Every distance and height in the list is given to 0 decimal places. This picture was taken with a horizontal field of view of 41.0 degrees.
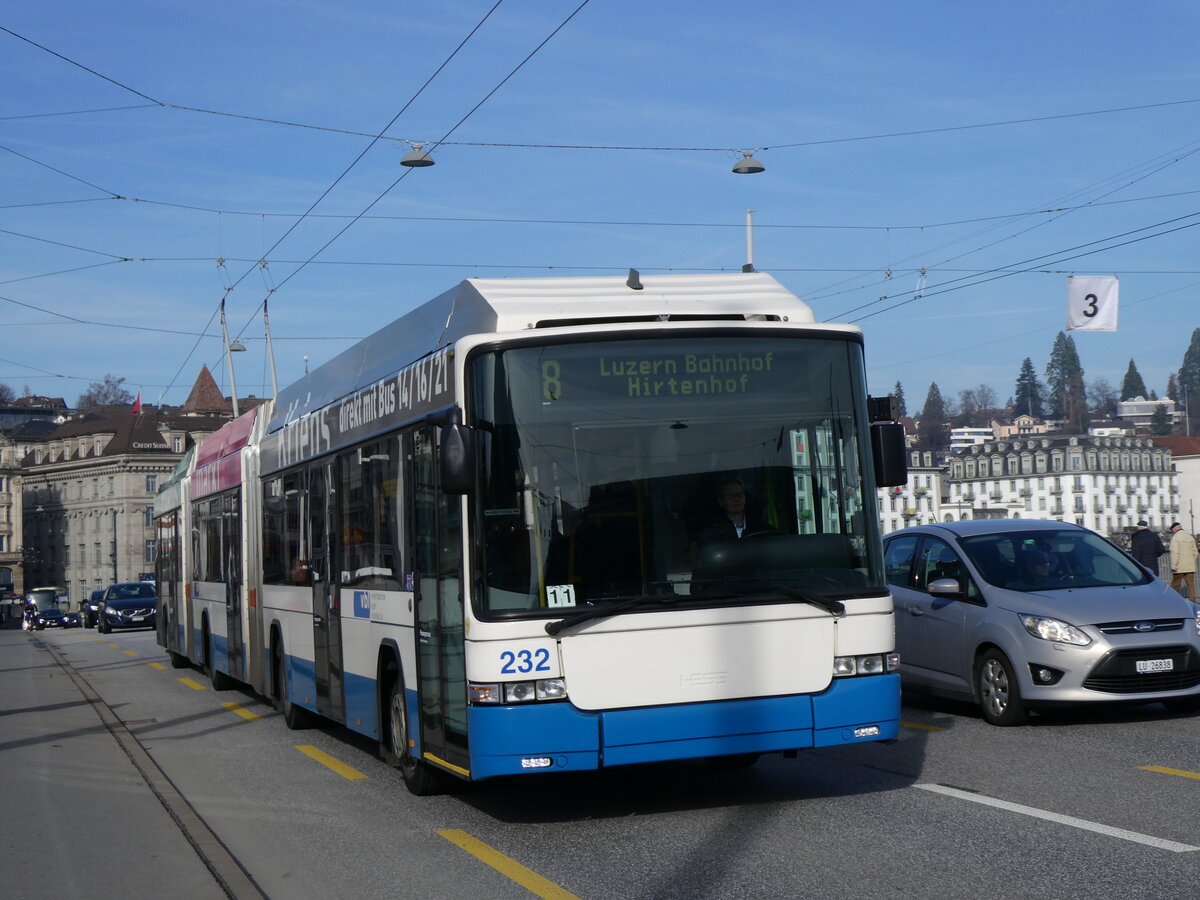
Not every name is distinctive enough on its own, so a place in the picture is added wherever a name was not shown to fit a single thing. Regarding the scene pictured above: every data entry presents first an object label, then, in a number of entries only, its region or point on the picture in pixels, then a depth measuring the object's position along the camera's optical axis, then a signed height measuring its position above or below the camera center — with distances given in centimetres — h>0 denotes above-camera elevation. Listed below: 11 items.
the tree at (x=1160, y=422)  19300 +1436
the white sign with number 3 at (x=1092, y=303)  2741 +416
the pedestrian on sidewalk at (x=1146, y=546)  2548 -6
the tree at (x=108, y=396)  17208 +2241
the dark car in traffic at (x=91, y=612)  6150 -38
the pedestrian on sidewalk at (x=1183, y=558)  2527 -29
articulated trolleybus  831 +22
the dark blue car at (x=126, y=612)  4722 -36
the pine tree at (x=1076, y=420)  18388 +1502
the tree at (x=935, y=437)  17212 +1272
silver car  1202 -57
